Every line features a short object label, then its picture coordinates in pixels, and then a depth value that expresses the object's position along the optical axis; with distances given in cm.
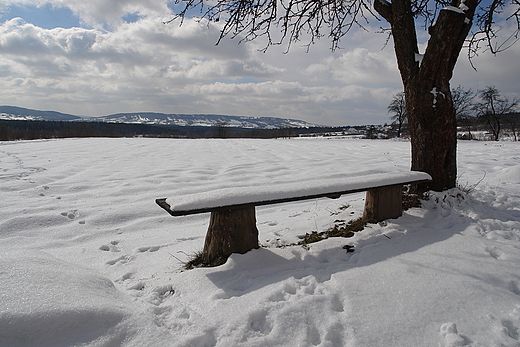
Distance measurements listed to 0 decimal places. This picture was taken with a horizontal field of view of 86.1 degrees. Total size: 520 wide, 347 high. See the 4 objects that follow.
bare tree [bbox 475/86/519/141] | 3030
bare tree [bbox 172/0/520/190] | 381
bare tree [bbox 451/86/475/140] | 3346
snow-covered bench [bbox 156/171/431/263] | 245
